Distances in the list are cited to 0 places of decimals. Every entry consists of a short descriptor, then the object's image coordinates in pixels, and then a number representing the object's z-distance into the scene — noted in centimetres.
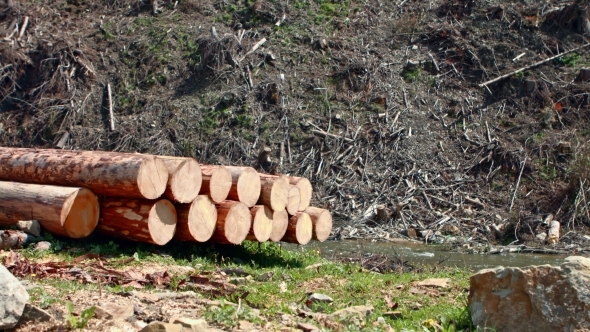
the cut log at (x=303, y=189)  973
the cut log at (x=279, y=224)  940
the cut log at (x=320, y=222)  995
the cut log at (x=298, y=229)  961
